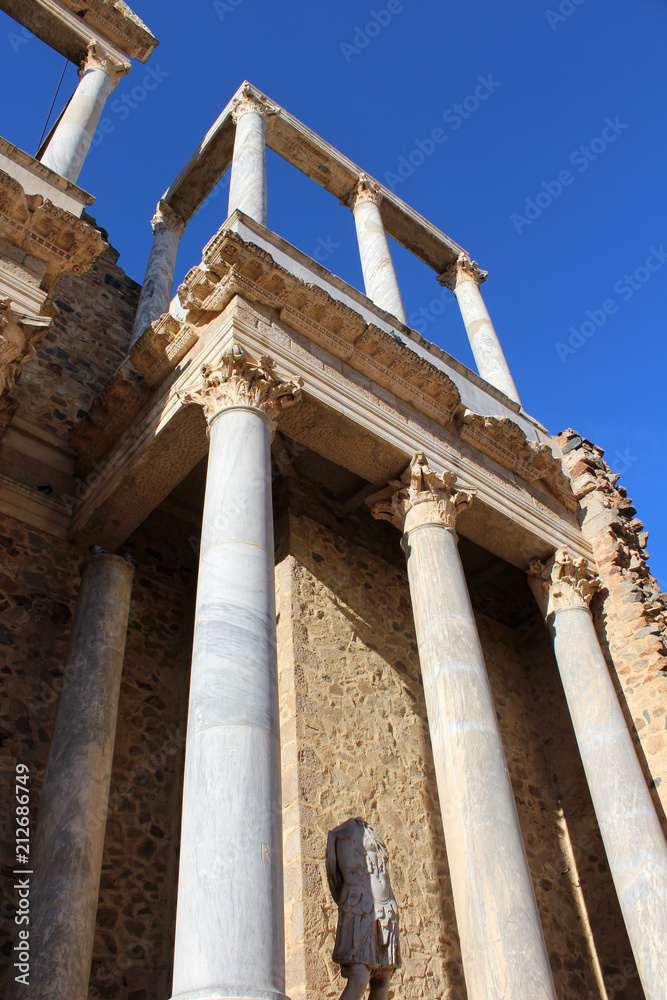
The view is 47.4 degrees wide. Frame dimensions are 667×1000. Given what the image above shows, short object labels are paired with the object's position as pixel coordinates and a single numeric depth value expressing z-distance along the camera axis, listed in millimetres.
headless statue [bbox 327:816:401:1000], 4805
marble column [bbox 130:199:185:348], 10188
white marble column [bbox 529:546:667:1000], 6199
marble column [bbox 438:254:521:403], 10484
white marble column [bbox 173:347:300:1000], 3498
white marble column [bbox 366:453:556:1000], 4863
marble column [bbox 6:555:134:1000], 5141
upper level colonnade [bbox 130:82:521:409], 9797
